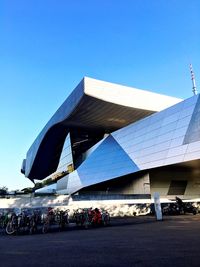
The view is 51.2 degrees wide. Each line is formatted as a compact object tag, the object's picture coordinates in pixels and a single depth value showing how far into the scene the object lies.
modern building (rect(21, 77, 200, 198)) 22.16
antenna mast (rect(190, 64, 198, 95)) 38.76
